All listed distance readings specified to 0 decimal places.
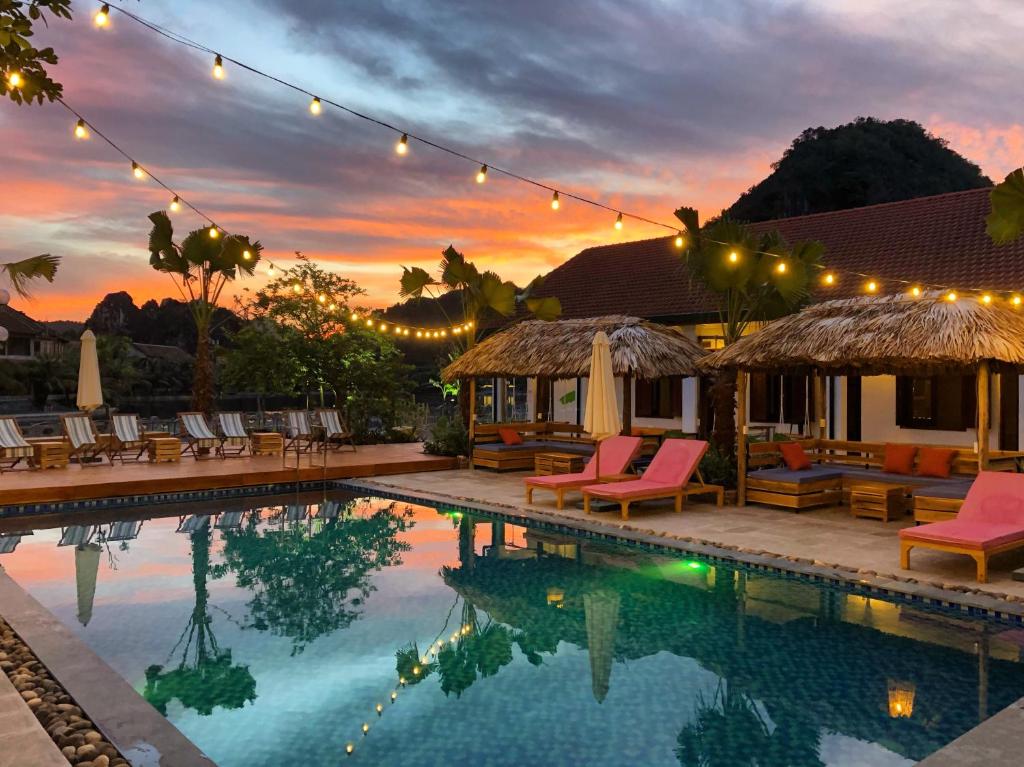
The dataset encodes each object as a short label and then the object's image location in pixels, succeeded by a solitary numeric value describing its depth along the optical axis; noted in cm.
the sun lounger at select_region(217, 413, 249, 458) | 1590
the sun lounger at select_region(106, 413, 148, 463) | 1446
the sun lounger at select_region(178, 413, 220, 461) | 1533
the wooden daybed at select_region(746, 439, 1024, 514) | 1043
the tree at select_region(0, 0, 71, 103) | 349
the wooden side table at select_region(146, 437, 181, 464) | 1439
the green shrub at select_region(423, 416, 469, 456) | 1566
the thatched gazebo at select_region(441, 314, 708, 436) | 1337
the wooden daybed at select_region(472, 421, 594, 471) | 1480
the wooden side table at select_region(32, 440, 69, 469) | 1323
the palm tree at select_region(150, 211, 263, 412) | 1727
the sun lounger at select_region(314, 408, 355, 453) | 1647
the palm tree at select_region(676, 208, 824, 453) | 1219
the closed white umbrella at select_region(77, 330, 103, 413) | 1409
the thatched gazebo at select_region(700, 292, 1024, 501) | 912
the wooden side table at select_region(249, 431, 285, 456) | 1625
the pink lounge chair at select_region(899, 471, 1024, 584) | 687
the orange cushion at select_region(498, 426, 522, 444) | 1526
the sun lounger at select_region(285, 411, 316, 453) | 1521
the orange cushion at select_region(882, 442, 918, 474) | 1091
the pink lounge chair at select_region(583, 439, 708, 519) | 1002
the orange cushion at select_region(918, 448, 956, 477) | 1052
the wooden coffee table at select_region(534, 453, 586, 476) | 1346
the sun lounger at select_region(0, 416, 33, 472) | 1285
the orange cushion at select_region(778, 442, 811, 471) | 1138
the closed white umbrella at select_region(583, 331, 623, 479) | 1097
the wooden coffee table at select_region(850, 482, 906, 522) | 973
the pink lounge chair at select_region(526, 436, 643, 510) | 1073
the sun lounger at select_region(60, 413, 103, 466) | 1382
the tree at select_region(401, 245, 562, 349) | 1642
